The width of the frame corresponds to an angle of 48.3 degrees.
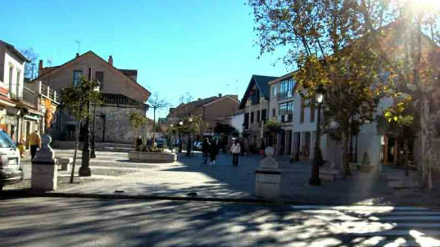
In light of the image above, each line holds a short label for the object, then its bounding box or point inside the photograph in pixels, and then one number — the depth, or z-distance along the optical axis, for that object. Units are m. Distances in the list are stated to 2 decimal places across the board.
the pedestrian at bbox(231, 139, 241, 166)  28.88
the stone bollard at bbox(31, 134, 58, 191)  12.69
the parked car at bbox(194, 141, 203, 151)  67.43
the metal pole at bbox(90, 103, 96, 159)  29.81
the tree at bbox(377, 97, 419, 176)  22.85
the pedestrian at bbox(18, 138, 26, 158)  24.26
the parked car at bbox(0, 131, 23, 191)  11.49
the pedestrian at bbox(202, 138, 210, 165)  29.84
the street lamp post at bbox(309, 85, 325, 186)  17.61
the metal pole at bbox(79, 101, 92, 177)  16.77
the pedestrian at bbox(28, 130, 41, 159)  19.84
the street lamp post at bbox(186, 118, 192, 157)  40.03
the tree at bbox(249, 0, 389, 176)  15.11
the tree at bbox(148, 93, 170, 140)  38.73
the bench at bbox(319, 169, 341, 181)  20.14
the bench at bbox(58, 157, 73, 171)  19.05
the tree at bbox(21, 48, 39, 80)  57.69
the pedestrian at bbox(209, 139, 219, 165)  28.86
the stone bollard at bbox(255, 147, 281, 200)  13.00
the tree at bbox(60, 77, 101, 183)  15.62
